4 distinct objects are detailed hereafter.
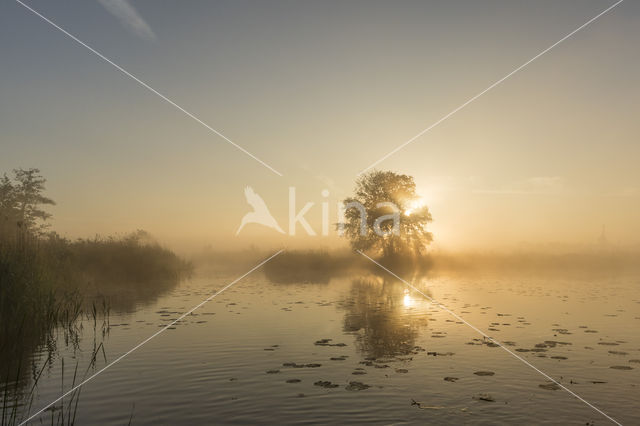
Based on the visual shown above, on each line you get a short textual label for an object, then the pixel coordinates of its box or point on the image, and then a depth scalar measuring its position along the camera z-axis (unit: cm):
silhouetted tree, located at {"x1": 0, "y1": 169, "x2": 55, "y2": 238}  5100
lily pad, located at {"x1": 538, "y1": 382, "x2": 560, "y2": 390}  1123
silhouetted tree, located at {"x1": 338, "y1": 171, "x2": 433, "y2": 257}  6988
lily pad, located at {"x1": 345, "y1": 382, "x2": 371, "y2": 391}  1126
